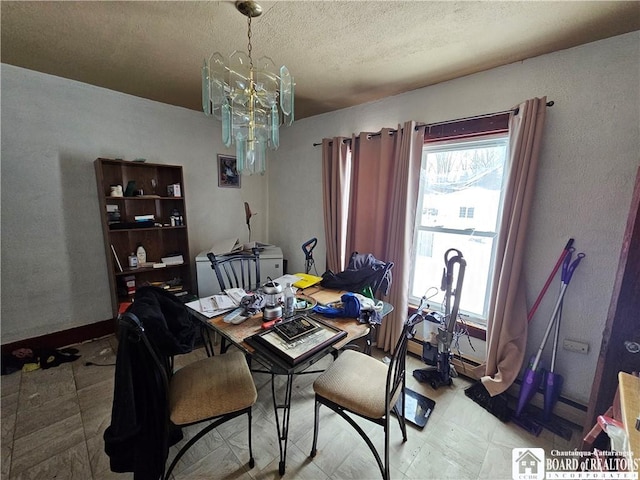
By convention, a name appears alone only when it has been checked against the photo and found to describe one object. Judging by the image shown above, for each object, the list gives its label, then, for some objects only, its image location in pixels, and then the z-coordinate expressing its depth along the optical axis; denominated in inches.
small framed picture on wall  123.9
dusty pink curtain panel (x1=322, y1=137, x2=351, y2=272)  103.9
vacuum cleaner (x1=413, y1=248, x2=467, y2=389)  70.9
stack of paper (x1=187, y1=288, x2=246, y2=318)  60.7
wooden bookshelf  92.5
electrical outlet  63.4
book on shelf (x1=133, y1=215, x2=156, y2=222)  96.5
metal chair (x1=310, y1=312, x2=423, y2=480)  47.1
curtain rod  66.7
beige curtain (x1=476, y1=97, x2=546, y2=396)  64.8
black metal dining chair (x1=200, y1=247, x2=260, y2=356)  76.5
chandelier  51.3
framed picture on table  44.9
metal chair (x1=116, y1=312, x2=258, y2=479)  40.5
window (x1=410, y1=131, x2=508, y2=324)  77.9
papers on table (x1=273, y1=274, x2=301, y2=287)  78.7
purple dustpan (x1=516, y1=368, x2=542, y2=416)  65.5
